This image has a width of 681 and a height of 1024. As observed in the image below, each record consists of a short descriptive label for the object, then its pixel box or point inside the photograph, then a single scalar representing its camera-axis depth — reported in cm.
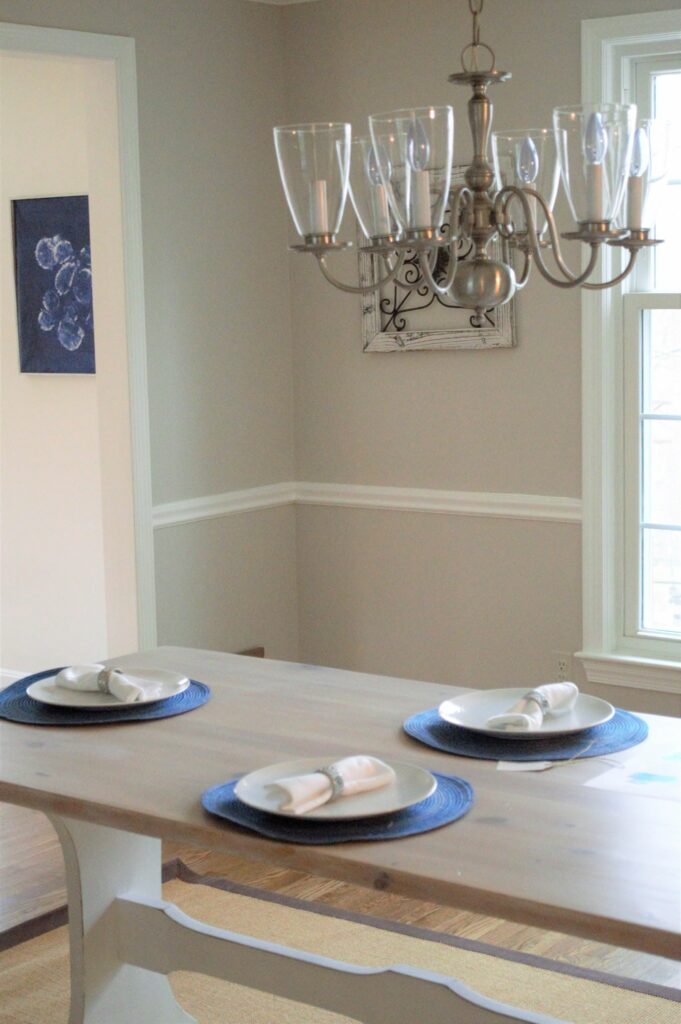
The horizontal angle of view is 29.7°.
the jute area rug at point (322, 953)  273
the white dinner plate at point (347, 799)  172
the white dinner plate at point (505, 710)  204
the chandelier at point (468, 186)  184
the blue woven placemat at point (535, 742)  200
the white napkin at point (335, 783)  173
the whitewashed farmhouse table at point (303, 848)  155
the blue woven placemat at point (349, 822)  169
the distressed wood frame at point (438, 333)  398
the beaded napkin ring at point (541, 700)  211
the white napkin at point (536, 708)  204
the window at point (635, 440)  372
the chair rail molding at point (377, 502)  399
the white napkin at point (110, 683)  229
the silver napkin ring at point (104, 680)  232
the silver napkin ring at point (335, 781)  176
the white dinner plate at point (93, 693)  228
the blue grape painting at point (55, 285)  476
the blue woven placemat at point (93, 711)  223
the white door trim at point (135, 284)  374
